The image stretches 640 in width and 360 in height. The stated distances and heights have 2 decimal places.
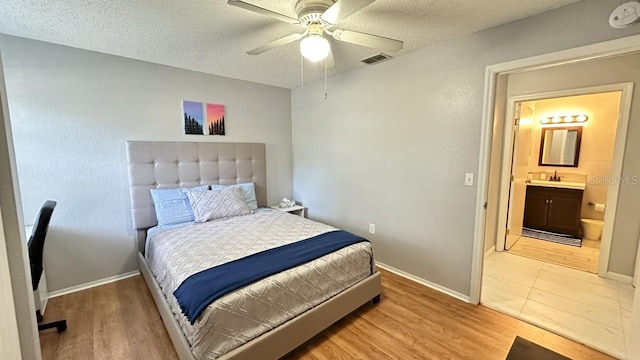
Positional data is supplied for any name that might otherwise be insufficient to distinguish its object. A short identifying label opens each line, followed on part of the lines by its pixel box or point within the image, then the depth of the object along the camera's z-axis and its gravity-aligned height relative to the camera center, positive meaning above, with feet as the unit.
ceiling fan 4.91 +2.49
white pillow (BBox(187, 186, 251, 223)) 9.57 -1.97
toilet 12.82 -3.77
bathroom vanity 13.23 -2.88
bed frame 5.58 -1.47
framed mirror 13.78 +0.26
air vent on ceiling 9.01 +3.20
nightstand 12.84 -2.83
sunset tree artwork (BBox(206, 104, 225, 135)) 11.02 +1.32
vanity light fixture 13.48 +1.66
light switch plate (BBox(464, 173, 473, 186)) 7.82 -0.83
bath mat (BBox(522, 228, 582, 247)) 12.85 -4.38
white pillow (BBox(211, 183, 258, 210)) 11.39 -1.86
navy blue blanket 5.08 -2.65
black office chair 5.95 -2.04
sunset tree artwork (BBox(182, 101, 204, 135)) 10.42 +1.33
